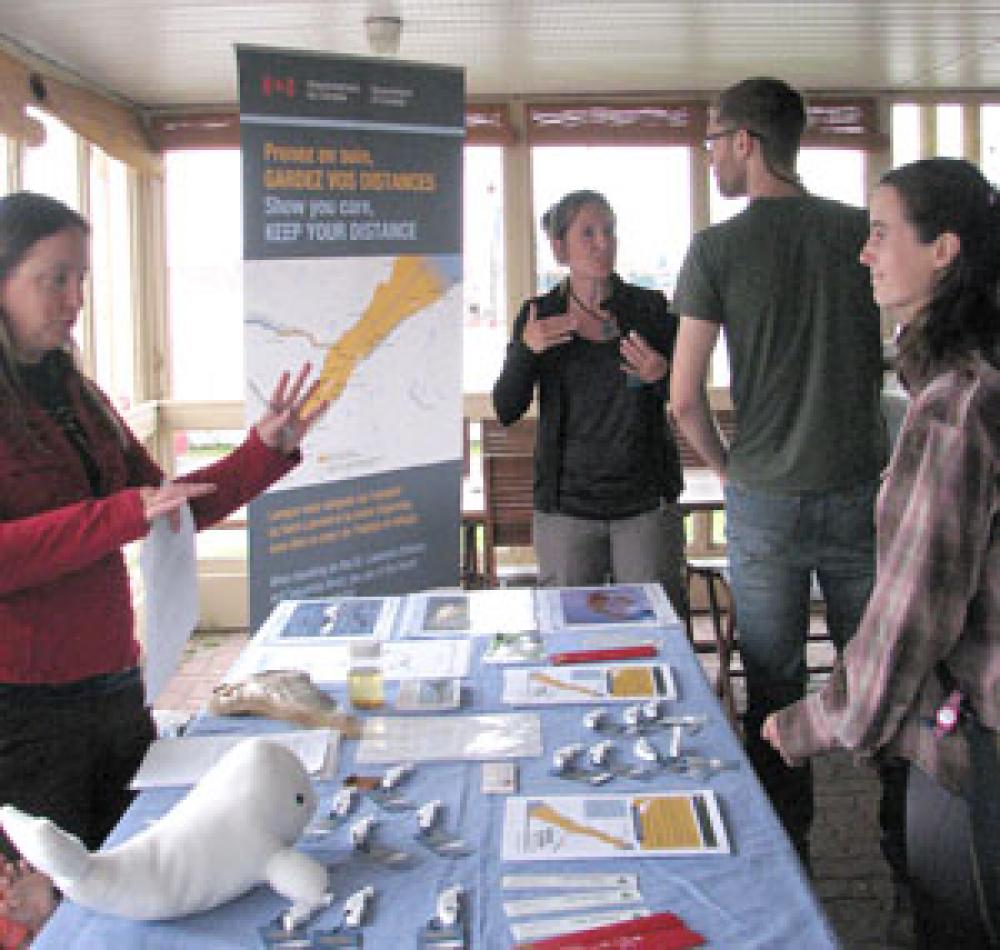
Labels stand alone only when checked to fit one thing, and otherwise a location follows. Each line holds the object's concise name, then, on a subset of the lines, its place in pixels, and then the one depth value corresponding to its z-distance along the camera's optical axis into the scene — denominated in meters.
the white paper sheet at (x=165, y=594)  1.91
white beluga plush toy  1.21
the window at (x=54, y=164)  4.37
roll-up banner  3.29
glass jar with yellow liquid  1.94
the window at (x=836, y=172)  5.76
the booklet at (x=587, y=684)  1.93
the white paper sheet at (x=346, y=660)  2.11
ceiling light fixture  3.95
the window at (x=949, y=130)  5.76
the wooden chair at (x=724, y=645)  3.36
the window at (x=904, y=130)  5.74
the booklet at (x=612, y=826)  1.41
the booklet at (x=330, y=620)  2.35
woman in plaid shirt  1.39
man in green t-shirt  2.40
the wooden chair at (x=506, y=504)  4.52
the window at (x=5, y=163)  4.12
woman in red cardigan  1.68
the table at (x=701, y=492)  4.07
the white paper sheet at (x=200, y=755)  1.67
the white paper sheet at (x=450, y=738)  1.73
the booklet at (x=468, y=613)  2.37
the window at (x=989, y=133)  5.77
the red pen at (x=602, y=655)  2.10
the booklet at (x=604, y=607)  2.34
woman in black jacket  2.92
